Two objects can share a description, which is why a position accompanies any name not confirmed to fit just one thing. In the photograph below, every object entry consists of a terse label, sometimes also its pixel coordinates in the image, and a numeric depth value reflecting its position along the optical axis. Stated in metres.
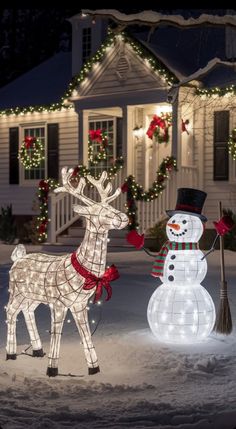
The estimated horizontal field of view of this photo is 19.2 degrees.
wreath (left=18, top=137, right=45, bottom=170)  21.70
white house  17.70
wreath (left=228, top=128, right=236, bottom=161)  17.06
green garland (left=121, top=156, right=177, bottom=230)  16.97
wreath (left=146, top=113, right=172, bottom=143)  18.28
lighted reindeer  5.93
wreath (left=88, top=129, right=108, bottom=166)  19.88
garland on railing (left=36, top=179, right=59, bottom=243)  19.06
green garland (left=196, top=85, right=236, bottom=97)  16.83
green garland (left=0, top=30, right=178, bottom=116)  17.62
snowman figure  6.93
